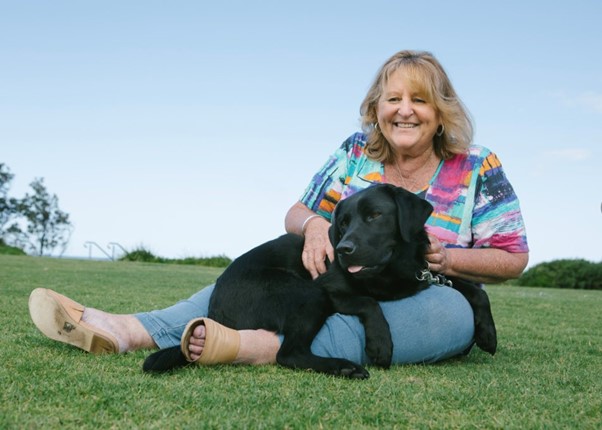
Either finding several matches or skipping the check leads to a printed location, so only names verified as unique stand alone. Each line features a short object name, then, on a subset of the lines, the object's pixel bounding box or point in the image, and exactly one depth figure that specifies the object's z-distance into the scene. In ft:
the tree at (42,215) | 115.14
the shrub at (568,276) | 61.87
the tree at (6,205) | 108.88
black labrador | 9.71
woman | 9.81
